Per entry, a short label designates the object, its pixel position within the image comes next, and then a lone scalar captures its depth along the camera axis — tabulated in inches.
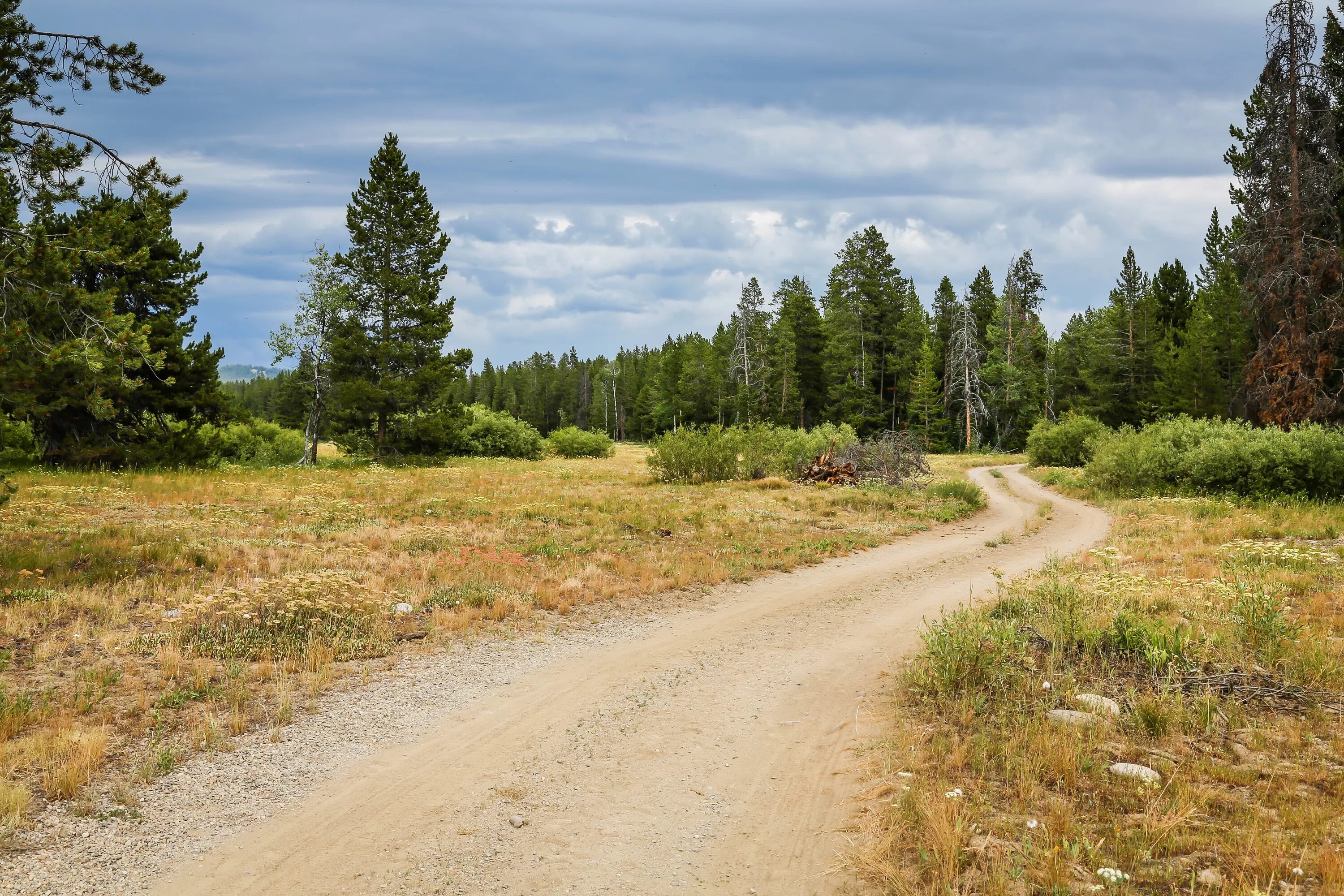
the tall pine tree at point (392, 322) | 1519.4
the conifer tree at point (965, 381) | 2381.9
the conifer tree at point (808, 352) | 2785.4
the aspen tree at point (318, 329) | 1517.0
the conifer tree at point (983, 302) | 3065.9
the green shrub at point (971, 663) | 265.1
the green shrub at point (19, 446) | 1014.4
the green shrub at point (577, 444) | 2263.8
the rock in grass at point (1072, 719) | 228.7
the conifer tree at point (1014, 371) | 2554.1
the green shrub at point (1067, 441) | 1672.0
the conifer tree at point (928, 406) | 2459.4
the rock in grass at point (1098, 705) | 236.2
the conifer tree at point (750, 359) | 2588.6
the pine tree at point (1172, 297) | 2181.3
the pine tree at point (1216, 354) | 1683.1
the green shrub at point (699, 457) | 1184.2
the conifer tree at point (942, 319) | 2780.5
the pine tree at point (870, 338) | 2578.7
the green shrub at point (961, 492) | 917.8
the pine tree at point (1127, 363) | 2135.8
